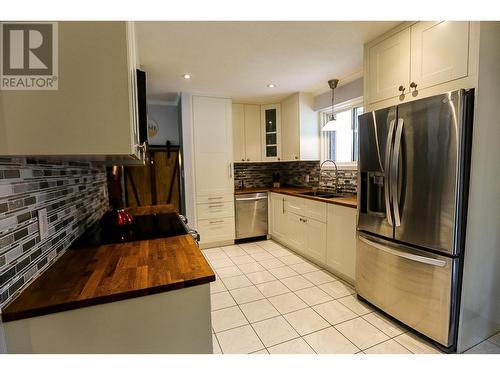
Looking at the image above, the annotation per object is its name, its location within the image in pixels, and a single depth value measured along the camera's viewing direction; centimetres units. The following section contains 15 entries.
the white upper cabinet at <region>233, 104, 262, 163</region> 414
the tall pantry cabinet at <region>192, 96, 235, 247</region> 362
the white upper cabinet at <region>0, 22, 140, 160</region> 77
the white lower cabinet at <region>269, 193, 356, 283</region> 252
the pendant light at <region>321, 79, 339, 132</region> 296
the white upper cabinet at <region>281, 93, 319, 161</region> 365
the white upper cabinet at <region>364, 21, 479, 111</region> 148
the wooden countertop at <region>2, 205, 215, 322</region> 81
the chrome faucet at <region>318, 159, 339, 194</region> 343
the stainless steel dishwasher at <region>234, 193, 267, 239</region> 392
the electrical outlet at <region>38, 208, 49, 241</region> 101
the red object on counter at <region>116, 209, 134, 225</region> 190
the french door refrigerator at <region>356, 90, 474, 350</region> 150
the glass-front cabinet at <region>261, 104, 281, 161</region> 417
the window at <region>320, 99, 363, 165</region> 326
